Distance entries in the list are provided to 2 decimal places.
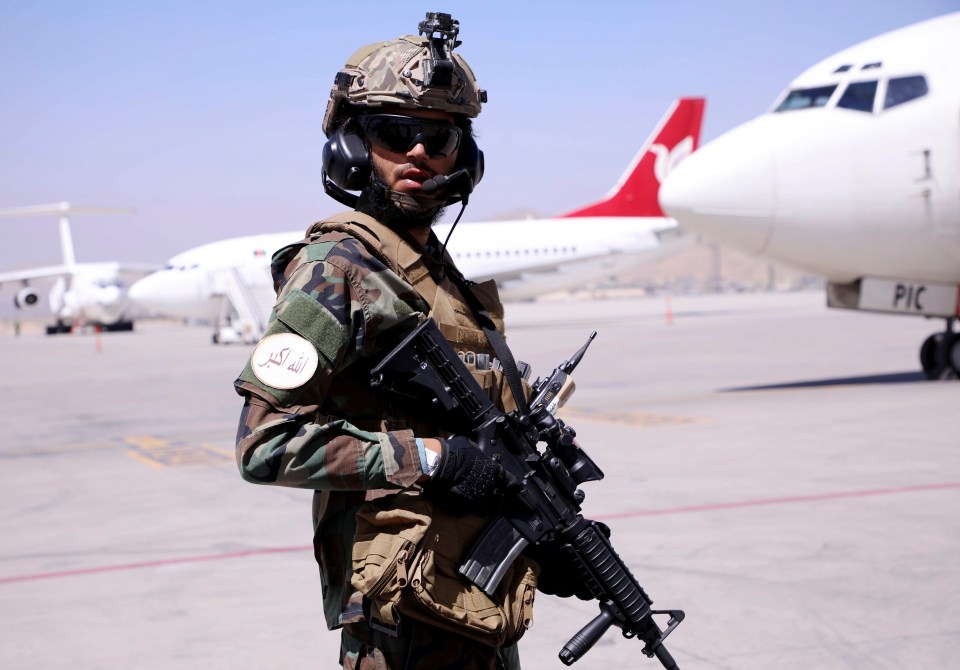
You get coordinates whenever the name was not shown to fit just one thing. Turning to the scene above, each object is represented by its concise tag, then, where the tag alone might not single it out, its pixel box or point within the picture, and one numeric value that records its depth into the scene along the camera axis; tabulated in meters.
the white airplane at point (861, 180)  12.12
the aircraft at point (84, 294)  45.56
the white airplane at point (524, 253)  30.45
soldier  2.32
